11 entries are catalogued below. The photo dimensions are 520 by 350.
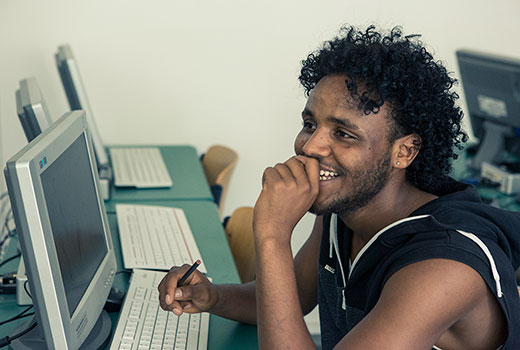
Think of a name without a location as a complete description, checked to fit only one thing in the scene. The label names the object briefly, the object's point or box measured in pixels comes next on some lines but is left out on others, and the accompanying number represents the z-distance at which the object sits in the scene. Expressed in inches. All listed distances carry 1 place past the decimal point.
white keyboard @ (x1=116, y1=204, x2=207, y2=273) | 70.2
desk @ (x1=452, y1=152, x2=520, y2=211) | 97.0
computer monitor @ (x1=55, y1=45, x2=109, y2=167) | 96.8
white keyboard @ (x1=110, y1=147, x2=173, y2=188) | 101.4
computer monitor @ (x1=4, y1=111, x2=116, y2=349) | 39.9
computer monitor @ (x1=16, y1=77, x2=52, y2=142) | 57.2
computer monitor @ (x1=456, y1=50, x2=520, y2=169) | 100.2
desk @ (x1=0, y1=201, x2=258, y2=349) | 55.5
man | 43.0
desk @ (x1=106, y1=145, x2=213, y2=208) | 96.7
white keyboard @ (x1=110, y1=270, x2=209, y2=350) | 51.8
